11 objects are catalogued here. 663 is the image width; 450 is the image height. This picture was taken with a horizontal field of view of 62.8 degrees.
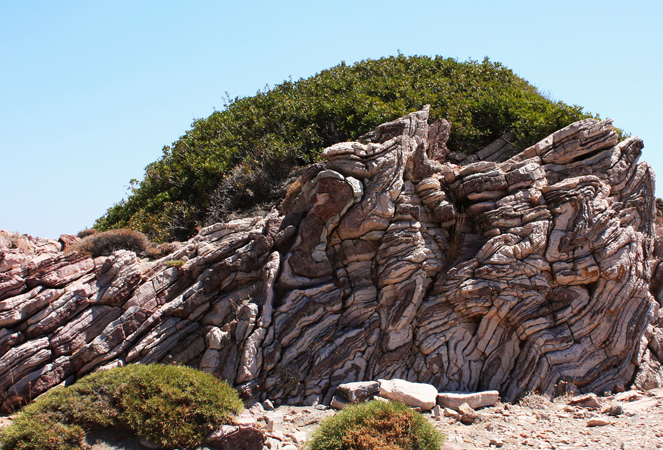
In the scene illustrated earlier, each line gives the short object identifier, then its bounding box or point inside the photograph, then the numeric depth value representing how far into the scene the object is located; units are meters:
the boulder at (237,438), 11.66
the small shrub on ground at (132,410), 11.12
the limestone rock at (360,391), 13.96
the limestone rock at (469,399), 14.00
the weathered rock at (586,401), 13.87
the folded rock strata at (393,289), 15.48
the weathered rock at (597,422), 12.55
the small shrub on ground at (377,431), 10.71
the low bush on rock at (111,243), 19.20
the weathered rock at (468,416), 13.33
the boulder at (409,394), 13.71
